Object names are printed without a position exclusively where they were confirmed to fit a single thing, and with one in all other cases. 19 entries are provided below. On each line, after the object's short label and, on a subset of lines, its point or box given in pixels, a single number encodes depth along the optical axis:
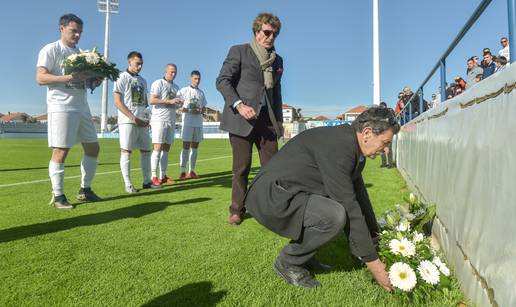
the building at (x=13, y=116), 119.77
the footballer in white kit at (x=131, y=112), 6.29
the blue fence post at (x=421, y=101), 6.45
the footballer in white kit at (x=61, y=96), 4.63
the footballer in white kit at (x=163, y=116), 7.33
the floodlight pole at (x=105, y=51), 51.98
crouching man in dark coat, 2.31
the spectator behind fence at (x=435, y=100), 4.54
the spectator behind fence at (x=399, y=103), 13.89
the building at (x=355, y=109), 113.25
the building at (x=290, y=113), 109.30
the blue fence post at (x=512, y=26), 1.87
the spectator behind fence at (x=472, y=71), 2.74
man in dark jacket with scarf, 4.12
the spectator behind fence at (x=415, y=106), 7.43
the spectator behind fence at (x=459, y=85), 3.22
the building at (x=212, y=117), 97.95
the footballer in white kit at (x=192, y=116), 8.60
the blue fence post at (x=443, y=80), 4.15
